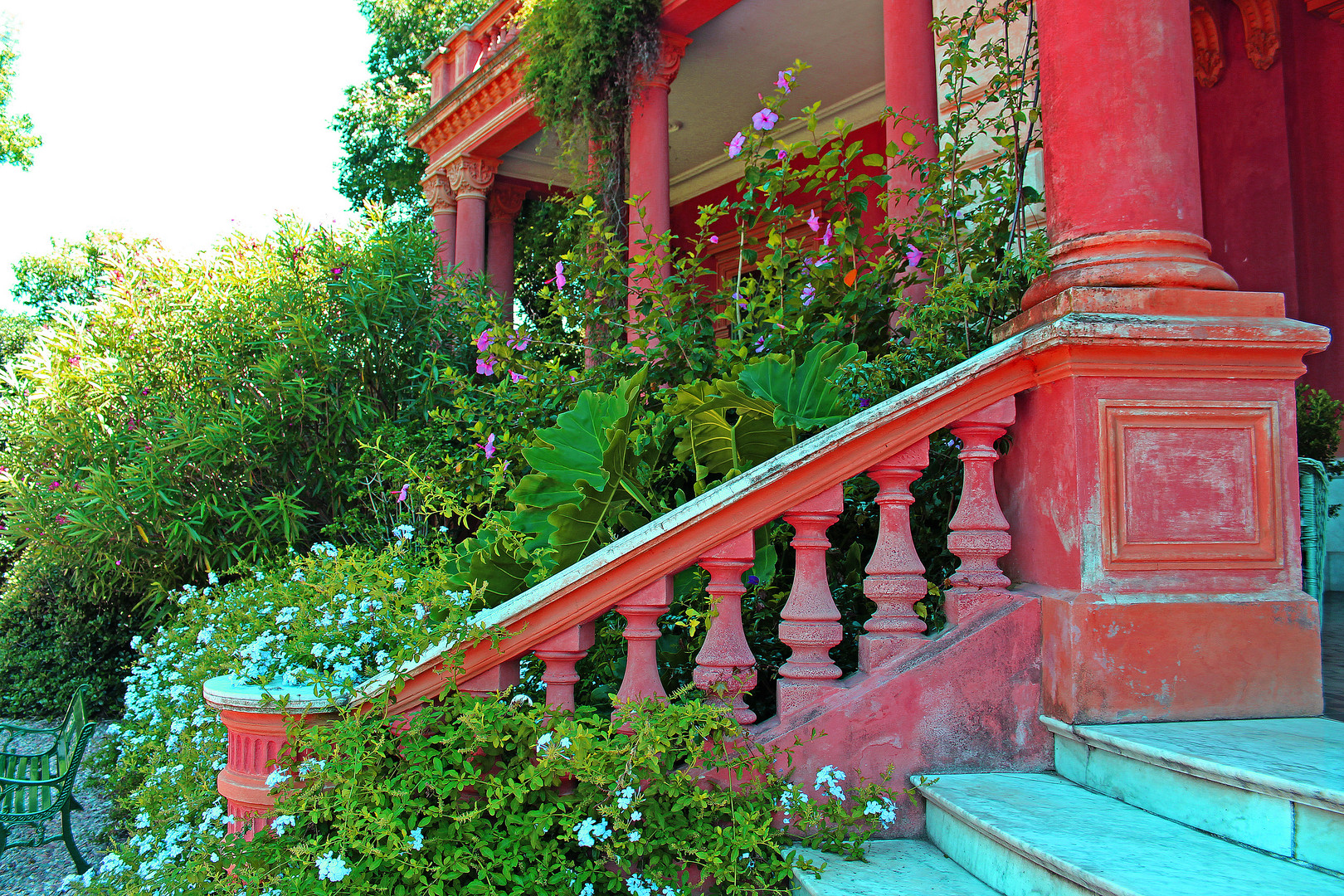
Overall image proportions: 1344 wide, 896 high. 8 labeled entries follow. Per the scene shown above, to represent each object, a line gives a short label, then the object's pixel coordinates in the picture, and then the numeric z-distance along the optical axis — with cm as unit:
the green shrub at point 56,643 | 655
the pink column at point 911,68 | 492
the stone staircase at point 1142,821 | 161
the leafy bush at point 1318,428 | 402
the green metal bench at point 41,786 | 386
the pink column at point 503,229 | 1074
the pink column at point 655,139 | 687
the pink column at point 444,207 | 1077
